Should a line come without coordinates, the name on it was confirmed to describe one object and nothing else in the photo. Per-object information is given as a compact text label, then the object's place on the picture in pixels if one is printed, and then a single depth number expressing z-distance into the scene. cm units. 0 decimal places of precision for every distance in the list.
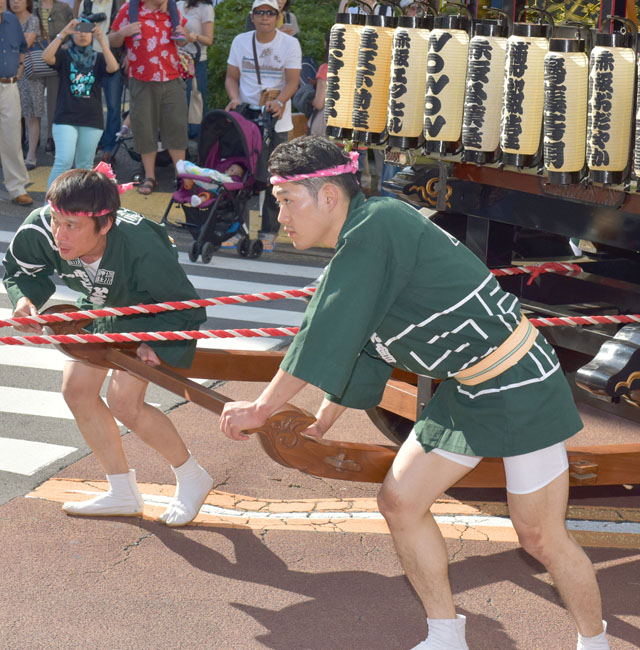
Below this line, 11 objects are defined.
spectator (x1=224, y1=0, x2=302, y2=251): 996
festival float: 380
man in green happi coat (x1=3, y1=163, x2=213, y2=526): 394
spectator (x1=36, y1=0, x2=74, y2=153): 1166
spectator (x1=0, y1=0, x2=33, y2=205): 1014
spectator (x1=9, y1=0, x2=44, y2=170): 1129
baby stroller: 914
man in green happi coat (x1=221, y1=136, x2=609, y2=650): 289
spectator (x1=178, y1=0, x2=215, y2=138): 1136
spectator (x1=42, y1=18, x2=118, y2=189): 977
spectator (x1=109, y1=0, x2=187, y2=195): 1048
